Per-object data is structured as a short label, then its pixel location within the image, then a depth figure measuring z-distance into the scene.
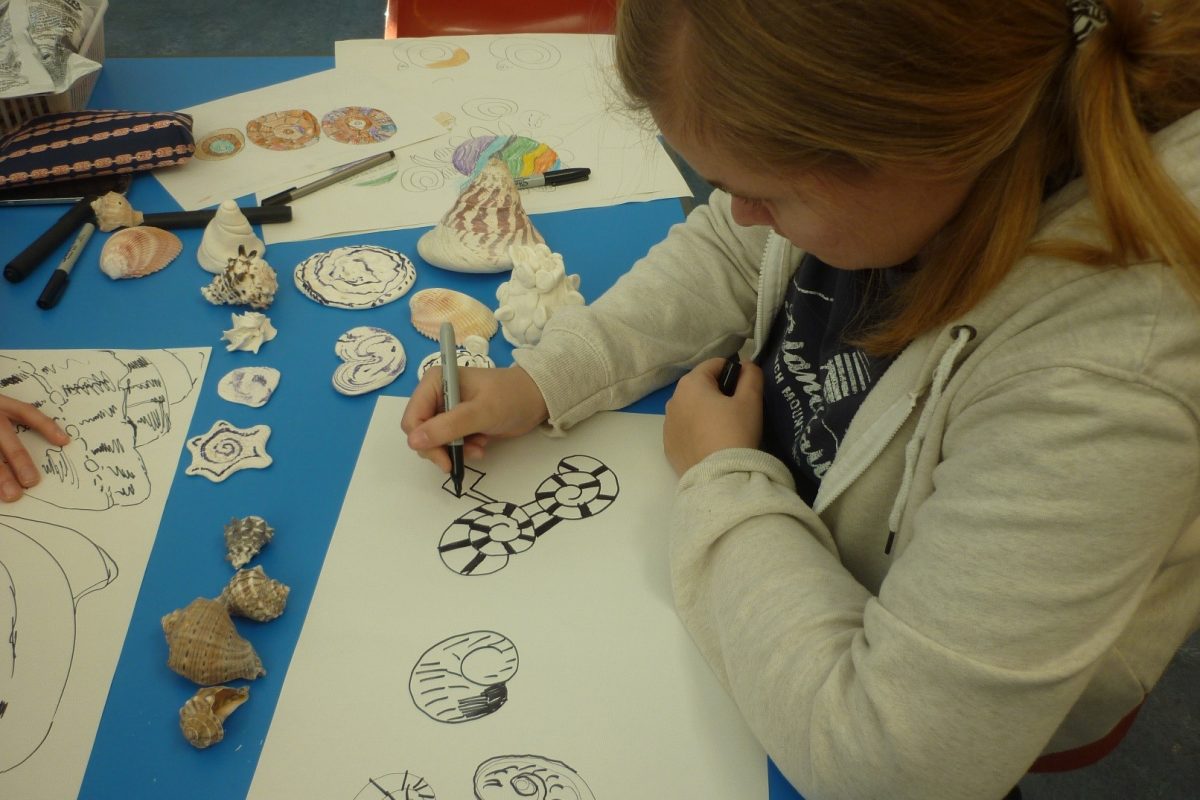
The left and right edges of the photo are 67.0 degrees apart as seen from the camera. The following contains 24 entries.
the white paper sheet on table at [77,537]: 0.60
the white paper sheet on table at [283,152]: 1.05
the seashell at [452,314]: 0.89
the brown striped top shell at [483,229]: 0.94
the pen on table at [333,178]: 1.02
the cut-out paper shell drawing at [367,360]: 0.83
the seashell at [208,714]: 0.59
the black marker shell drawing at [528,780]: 0.58
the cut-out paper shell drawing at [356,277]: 0.92
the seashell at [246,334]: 0.86
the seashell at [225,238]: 0.92
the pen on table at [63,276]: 0.89
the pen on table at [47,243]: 0.91
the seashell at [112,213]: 0.97
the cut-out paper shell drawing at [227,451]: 0.76
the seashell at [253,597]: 0.64
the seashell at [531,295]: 0.88
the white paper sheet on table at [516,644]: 0.59
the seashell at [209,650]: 0.61
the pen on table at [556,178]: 1.07
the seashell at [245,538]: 0.69
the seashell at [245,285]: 0.88
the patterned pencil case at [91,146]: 1.00
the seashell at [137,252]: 0.92
